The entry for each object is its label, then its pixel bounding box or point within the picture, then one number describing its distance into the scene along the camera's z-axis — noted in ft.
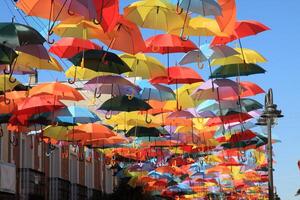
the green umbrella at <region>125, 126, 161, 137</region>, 66.08
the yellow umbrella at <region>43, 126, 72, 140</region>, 63.98
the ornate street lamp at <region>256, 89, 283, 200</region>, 67.62
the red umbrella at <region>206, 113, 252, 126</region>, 60.71
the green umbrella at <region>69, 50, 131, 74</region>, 41.57
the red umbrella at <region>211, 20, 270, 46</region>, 40.37
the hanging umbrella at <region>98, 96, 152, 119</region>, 53.62
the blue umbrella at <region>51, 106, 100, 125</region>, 56.13
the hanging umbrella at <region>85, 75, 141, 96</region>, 47.55
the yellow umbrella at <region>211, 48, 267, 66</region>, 46.67
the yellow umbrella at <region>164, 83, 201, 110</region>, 56.03
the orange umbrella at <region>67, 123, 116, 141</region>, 62.13
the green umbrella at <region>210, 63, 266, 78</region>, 47.73
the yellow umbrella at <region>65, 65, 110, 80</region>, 48.85
